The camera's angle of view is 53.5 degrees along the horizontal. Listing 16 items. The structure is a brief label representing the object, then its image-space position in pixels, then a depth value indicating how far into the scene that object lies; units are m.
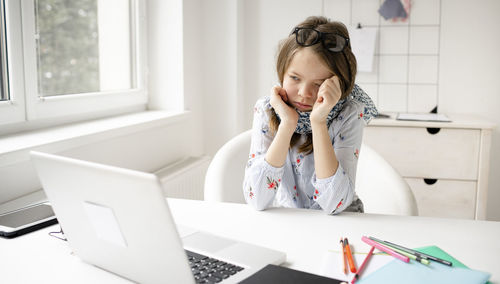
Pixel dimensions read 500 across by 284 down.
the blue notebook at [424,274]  0.75
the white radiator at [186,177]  2.09
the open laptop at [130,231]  0.64
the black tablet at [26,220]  0.99
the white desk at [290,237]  0.82
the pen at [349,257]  0.80
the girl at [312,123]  1.15
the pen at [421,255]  0.81
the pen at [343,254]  0.80
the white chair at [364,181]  1.29
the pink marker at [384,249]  0.83
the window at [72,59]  1.59
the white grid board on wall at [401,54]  2.69
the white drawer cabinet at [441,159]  2.29
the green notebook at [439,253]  0.83
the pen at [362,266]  0.77
